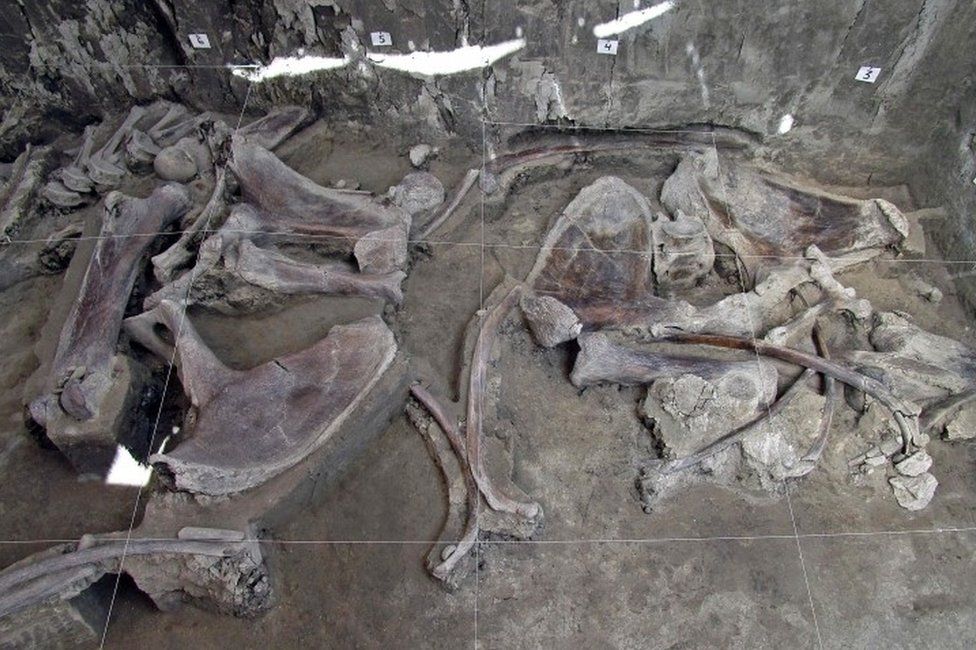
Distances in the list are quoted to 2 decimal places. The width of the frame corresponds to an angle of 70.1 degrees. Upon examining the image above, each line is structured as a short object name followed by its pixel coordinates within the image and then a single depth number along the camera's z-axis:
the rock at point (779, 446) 3.58
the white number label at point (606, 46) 4.47
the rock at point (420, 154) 4.84
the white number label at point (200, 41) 4.88
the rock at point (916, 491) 3.60
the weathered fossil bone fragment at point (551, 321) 3.76
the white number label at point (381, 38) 4.65
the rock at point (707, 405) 3.60
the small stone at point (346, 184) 4.72
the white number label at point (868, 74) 4.46
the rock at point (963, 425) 3.74
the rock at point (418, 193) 4.43
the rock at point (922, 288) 4.38
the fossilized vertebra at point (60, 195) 4.66
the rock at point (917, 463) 3.60
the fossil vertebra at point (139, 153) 4.79
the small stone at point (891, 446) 3.65
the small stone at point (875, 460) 3.66
